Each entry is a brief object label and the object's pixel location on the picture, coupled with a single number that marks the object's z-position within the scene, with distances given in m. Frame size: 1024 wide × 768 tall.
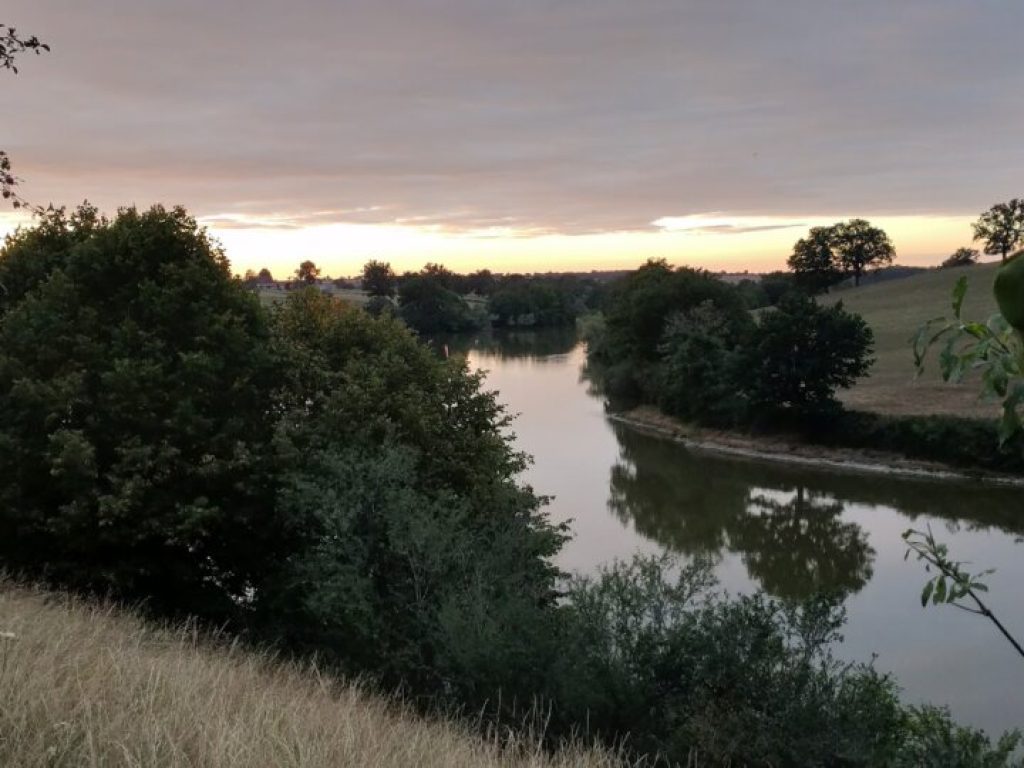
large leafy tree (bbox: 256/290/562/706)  10.83
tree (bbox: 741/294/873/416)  42.00
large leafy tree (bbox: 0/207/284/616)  14.42
